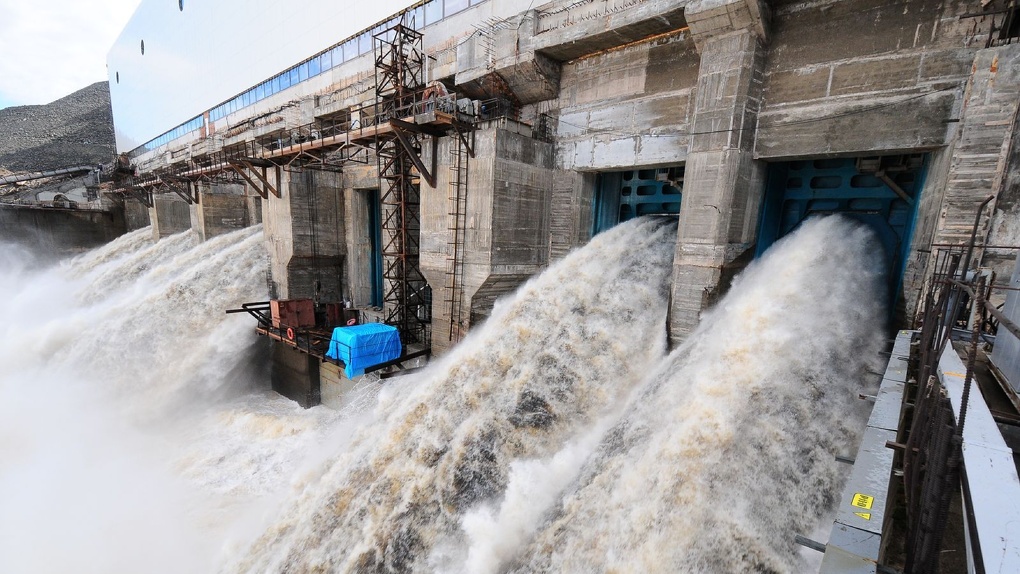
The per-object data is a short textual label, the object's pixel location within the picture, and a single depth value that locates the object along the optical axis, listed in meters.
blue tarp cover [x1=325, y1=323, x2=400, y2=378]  12.04
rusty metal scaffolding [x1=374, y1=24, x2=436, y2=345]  14.59
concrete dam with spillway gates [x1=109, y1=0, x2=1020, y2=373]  7.90
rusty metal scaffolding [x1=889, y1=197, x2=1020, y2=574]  1.96
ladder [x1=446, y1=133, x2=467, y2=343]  12.45
